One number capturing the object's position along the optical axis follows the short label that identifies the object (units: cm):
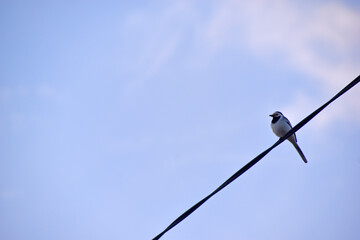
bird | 1866
